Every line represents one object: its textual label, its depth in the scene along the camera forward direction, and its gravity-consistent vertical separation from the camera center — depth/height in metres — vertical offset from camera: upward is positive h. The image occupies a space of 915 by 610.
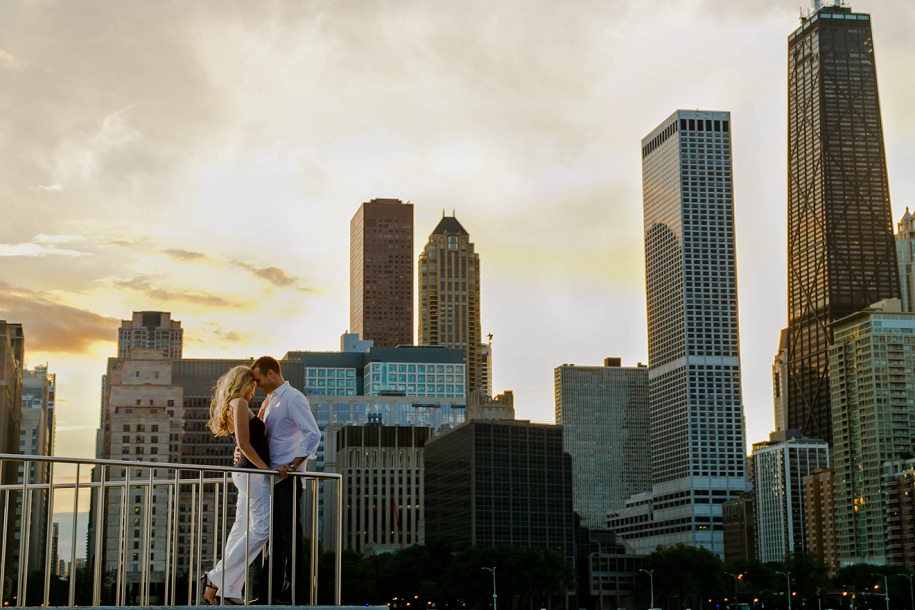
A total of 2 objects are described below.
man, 10.88 +0.83
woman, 10.73 +0.48
